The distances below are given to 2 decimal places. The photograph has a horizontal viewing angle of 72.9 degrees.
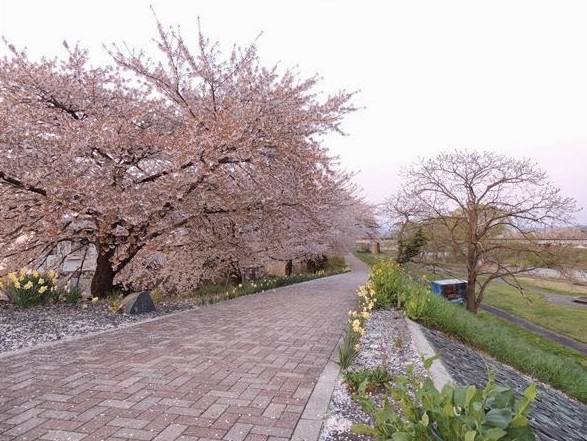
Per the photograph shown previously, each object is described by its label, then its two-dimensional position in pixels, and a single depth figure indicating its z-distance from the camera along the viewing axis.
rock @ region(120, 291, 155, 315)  8.07
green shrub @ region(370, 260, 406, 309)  8.49
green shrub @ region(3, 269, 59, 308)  7.85
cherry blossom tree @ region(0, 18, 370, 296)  8.00
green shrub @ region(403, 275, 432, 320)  7.54
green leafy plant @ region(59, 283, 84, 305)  8.62
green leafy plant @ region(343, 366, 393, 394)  3.90
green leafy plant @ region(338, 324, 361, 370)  4.47
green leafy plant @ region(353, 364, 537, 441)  2.11
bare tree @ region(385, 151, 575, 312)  15.92
